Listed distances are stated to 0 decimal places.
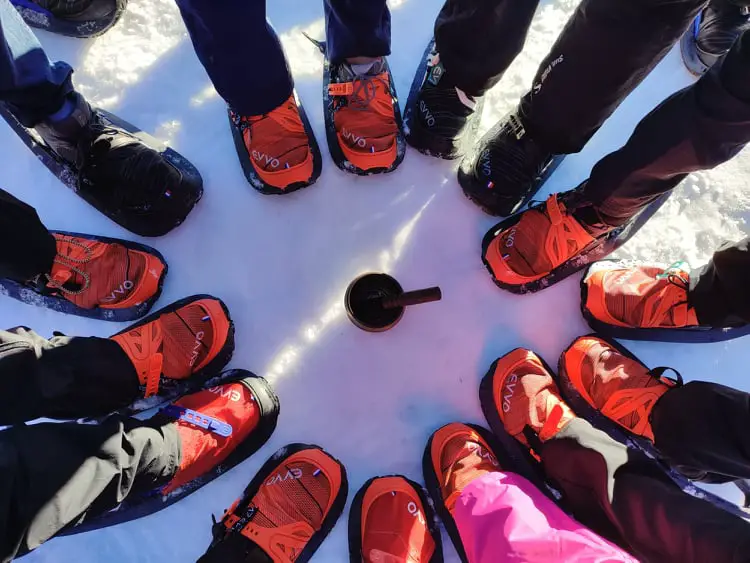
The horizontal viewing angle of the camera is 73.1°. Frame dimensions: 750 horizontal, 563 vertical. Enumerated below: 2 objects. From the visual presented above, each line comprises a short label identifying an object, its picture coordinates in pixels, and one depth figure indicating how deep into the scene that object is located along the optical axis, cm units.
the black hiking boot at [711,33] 143
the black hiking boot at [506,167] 132
